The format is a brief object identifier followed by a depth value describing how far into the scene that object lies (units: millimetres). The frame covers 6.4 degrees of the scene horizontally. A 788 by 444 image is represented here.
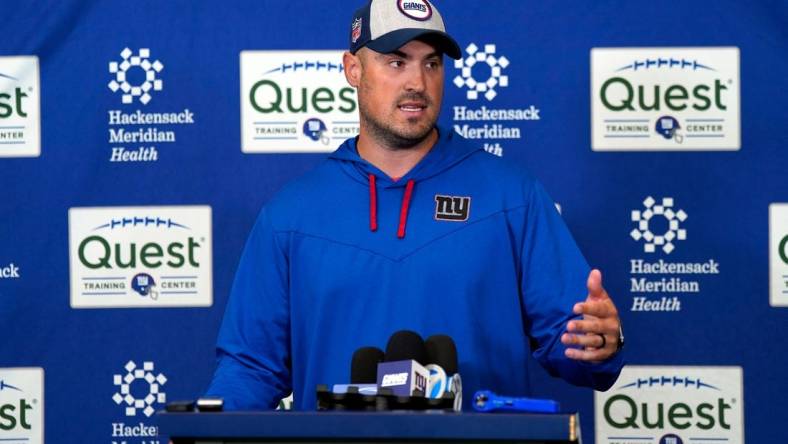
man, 11680
